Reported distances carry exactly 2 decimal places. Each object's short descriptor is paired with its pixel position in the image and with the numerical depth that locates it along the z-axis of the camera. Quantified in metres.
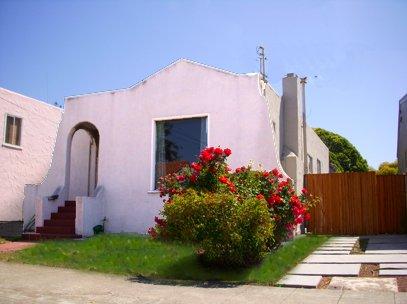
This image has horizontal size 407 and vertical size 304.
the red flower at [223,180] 8.85
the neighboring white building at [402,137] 18.12
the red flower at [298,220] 9.45
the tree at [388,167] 29.37
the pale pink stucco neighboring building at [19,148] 15.40
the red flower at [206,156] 9.29
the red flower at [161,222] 8.49
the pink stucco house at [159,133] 12.68
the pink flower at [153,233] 8.86
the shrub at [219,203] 7.88
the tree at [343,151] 38.88
